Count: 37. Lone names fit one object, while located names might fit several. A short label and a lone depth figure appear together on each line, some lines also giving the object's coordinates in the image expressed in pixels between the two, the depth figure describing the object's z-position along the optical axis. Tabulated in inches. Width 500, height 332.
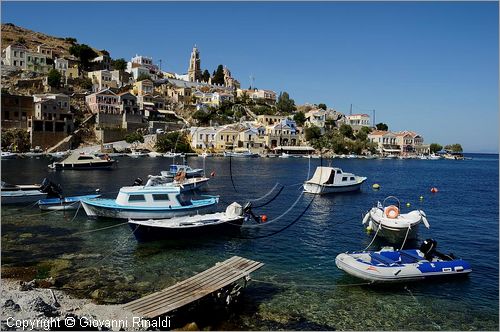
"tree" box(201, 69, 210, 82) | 6653.5
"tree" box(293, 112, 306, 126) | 5649.6
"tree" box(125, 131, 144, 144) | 4141.2
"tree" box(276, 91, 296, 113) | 6161.4
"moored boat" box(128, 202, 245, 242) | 848.9
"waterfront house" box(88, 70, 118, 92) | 4790.8
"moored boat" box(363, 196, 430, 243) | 927.0
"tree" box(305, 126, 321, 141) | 5246.1
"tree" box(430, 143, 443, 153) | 6476.4
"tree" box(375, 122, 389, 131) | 6638.8
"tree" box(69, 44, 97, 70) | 5128.0
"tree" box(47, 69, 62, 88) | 4197.6
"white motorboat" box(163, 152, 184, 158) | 3935.0
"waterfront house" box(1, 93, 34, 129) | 3555.6
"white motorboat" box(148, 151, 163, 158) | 3919.8
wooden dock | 493.0
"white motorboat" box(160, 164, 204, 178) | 1996.2
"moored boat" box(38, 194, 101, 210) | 1172.5
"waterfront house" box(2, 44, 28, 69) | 4384.8
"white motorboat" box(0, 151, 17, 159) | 3117.6
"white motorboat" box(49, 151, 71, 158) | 3380.9
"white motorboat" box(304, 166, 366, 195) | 1701.5
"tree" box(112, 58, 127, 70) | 5511.8
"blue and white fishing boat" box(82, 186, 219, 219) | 1000.2
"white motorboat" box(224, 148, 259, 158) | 4386.6
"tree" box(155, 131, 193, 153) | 4153.5
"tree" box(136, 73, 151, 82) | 5359.3
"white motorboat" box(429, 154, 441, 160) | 5605.8
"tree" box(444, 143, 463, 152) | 7465.6
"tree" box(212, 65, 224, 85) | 6672.7
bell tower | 6589.6
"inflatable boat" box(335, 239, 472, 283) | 657.6
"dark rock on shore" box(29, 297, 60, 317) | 479.6
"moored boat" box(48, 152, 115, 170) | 2435.3
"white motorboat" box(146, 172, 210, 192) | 1329.0
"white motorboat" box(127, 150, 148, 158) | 3832.4
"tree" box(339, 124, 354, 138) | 5654.5
